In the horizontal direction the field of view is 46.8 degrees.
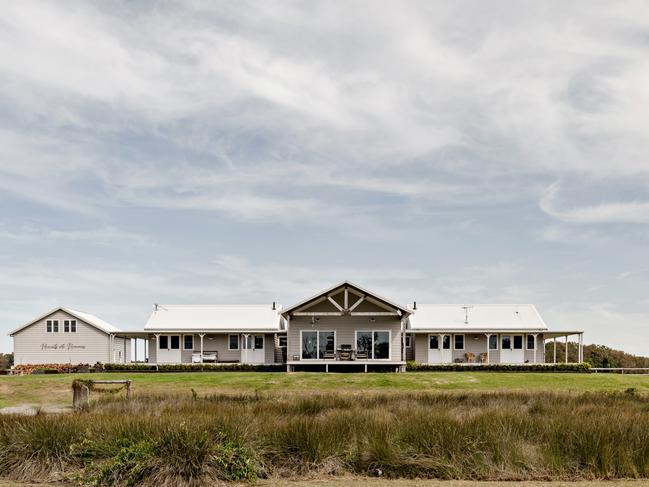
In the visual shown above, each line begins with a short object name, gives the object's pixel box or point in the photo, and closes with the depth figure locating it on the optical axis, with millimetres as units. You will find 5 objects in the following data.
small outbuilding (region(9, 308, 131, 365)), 46625
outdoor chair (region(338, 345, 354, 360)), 39094
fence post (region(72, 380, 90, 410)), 19719
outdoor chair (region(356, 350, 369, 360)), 39406
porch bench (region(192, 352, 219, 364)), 43731
